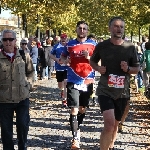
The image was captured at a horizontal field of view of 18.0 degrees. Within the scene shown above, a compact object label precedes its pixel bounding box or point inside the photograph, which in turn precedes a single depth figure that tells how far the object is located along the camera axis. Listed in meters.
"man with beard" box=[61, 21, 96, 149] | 7.21
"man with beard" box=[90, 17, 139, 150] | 5.79
